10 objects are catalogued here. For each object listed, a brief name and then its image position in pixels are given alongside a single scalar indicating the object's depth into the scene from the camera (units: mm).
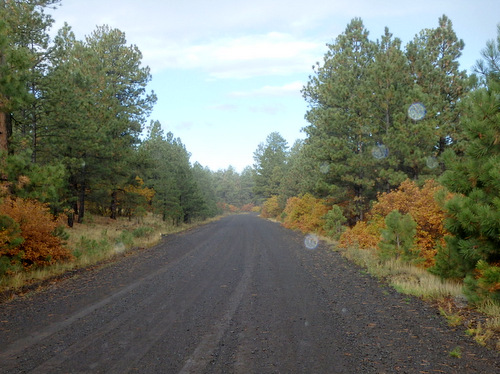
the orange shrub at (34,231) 9641
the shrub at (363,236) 14492
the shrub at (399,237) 10532
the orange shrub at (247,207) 116062
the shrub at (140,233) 20203
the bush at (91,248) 13316
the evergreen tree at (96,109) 13844
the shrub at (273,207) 53156
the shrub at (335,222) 19875
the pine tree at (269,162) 65375
